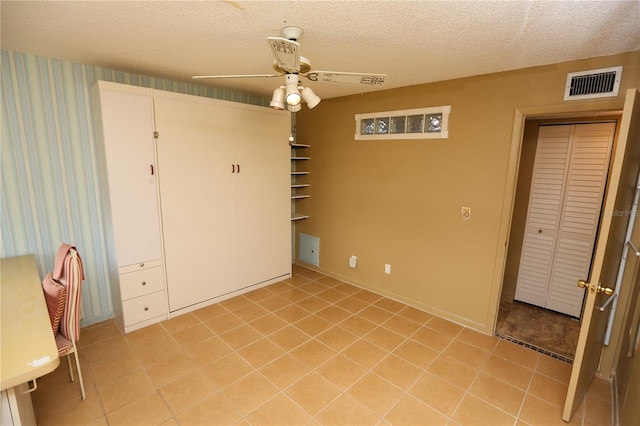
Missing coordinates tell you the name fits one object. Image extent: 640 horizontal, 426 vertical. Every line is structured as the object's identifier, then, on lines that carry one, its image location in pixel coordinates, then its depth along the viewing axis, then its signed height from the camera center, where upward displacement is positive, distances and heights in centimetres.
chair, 185 -83
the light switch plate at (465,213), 288 -38
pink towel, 198 -63
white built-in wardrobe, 258 -28
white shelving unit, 425 -16
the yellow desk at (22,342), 117 -77
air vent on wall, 212 +65
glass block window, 298 +50
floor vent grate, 254 -152
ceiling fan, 170 +56
